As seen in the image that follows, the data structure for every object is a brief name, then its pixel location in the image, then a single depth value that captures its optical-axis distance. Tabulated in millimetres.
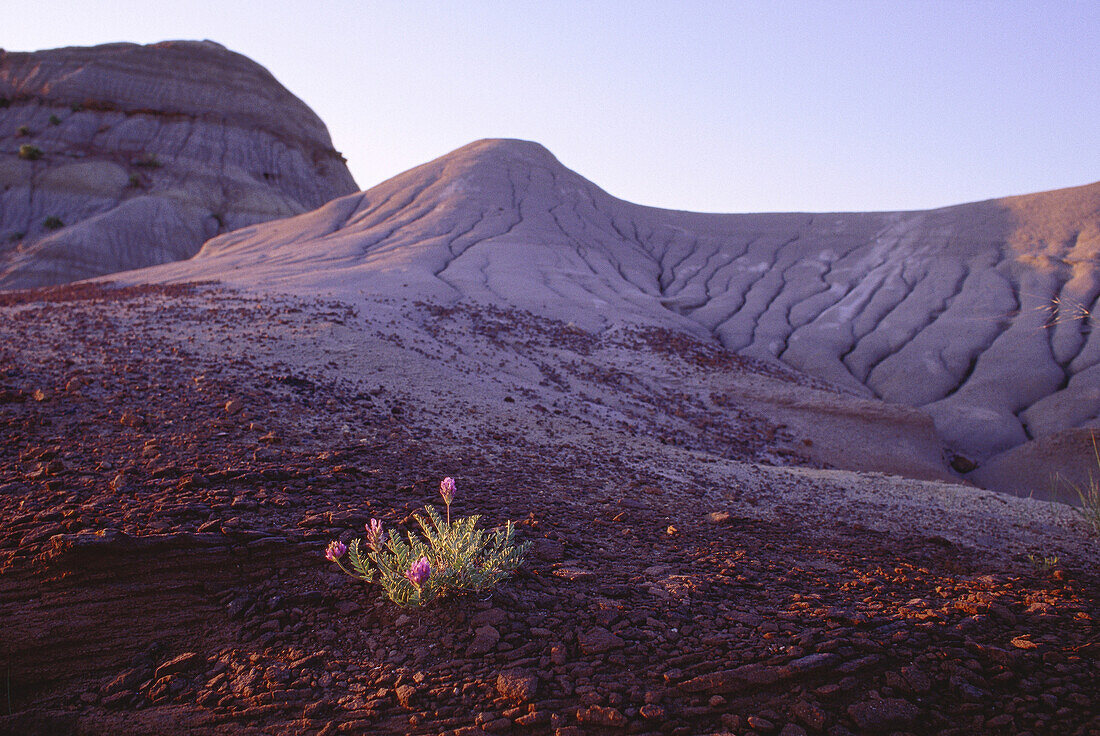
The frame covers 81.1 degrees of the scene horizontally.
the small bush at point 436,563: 2725
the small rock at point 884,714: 2133
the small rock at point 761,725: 2131
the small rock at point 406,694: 2277
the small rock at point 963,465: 11812
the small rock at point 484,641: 2508
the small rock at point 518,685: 2270
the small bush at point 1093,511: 5152
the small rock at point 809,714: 2141
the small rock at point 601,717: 2145
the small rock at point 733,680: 2301
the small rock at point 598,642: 2512
